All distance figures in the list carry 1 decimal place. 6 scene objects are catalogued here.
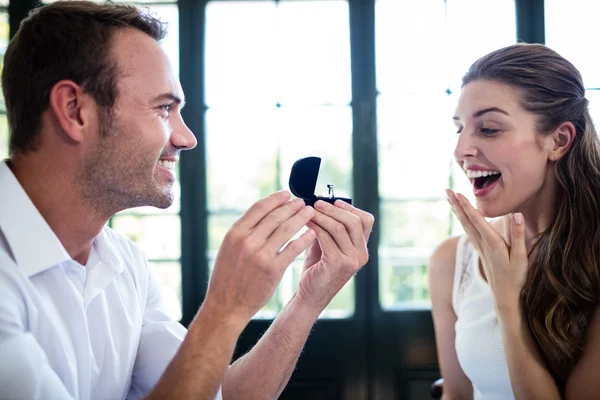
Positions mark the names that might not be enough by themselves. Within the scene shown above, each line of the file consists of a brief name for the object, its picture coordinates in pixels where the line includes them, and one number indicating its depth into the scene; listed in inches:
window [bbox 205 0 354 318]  123.8
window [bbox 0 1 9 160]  125.0
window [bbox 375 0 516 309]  123.1
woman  56.1
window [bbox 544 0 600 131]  124.7
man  40.6
